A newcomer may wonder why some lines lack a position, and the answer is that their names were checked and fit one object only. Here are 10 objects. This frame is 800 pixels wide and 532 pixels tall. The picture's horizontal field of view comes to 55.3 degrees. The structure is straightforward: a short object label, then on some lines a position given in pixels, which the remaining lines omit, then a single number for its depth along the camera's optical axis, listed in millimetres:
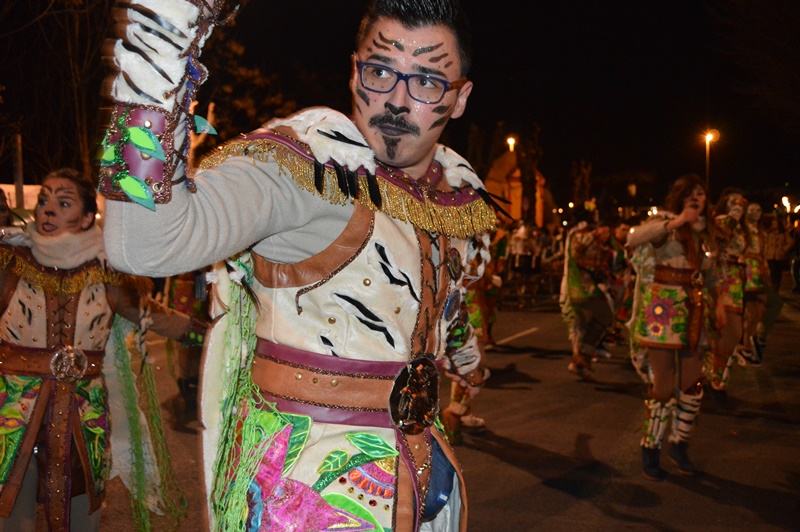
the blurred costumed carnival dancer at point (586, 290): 10446
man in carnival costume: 1889
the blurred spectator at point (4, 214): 5398
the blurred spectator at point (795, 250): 19764
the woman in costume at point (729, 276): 9154
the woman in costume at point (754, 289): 10789
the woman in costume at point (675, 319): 6344
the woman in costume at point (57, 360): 3777
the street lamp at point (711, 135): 24427
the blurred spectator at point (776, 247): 20344
